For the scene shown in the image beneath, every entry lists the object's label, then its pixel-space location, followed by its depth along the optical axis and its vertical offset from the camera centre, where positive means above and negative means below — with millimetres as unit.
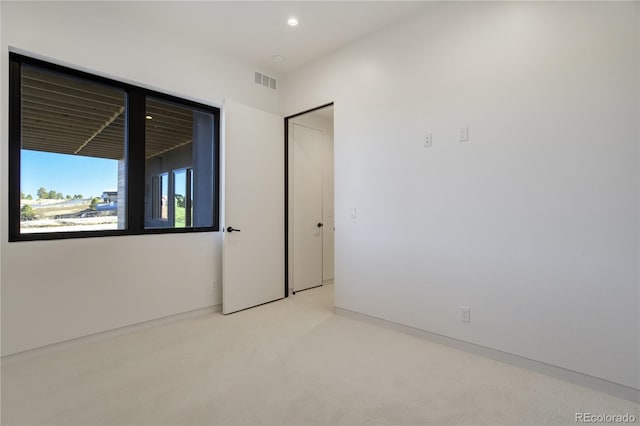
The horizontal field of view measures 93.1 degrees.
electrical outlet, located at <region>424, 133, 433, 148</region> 2654 +661
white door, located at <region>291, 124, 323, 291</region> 4293 +132
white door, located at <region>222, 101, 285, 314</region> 3385 +99
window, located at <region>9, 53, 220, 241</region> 2375 +561
